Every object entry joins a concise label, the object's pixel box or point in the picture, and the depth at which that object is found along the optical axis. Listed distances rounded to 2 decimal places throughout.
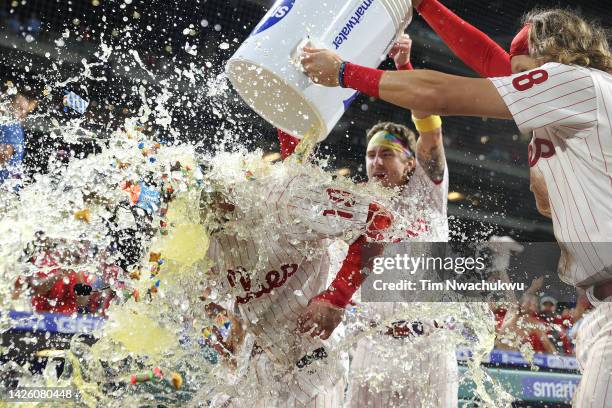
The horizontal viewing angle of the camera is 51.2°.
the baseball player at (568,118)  1.63
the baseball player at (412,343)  2.74
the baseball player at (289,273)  2.11
